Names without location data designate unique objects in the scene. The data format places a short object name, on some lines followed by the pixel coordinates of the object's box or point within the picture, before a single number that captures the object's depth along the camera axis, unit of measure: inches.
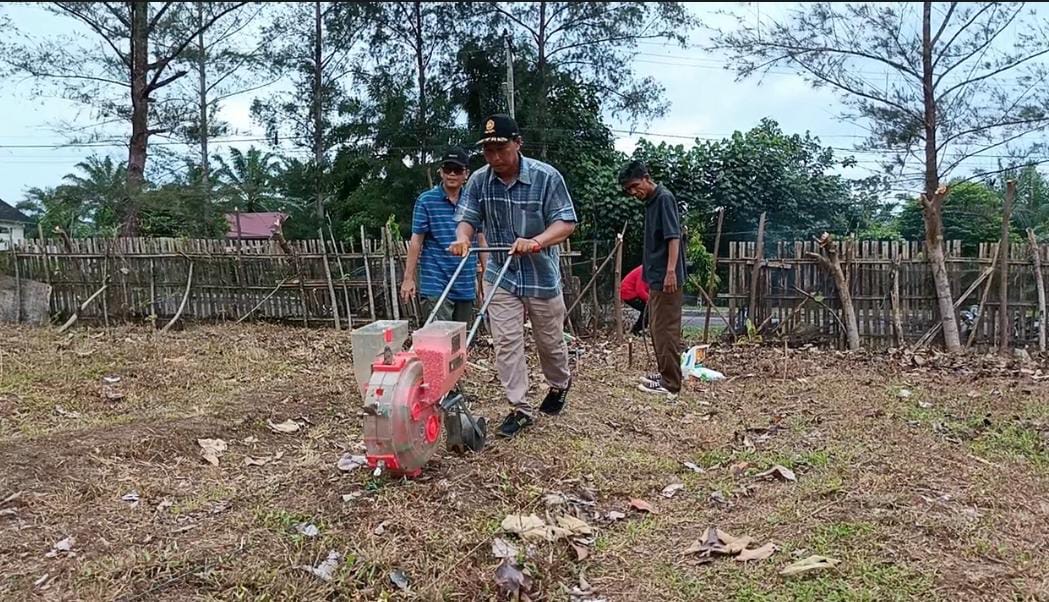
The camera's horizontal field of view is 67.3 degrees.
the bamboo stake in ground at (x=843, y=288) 337.7
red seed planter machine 116.5
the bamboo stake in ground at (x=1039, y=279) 324.8
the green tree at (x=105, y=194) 576.1
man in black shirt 209.3
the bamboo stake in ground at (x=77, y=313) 388.8
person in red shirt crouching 313.4
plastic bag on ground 263.3
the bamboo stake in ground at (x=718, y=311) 339.3
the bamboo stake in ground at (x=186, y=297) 402.8
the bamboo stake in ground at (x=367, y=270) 386.3
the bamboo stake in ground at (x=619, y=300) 352.2
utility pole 581.0
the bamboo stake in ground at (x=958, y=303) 331.3
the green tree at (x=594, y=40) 665.0
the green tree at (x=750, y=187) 656.4
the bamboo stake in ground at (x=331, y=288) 393.1
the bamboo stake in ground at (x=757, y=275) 353.1
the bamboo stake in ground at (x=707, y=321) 349.4
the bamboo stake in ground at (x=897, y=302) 335.9
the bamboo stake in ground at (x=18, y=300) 414.3
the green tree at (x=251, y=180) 692.5
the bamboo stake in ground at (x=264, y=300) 403.9
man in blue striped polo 187.8
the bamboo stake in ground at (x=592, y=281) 365.3
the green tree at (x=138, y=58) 587.5
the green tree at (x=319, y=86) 724.0
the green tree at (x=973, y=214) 729.0
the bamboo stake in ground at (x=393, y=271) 377.7
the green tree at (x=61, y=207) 603.5
